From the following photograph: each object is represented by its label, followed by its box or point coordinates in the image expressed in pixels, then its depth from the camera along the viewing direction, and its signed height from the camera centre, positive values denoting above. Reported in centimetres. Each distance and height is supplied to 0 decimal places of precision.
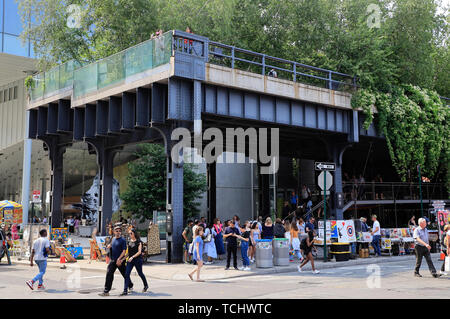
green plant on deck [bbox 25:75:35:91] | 2939 +790
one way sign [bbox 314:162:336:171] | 1966 +179
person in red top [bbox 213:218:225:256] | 2211 -136
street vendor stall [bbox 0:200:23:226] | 2812 -16
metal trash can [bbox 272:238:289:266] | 1862 -170
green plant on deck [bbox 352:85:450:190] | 2833 +537
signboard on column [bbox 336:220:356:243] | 2046 -96
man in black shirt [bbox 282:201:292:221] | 3159 -14
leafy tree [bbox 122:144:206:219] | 3862 +200
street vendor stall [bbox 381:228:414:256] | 2308 -158
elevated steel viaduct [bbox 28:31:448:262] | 2067 +530
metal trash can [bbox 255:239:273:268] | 1784 -167
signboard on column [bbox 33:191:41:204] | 3200 +92
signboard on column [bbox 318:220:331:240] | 2079 -89
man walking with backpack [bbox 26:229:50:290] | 1266 -116
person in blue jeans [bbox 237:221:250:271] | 1719 -147
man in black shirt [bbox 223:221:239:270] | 1664 -107
